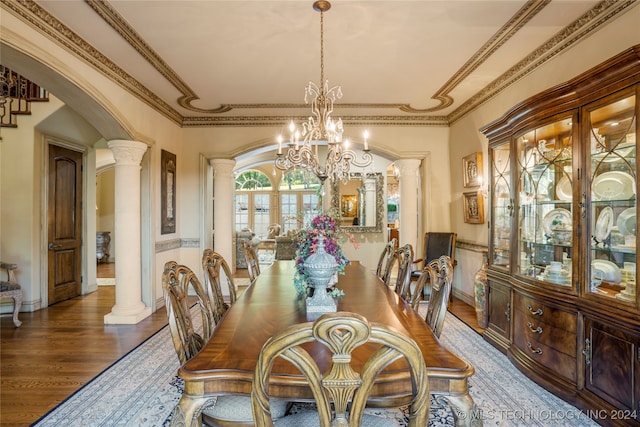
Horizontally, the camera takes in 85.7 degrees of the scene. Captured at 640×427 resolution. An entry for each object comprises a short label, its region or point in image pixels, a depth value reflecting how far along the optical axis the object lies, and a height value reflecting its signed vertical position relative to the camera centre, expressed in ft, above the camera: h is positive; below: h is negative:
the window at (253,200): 45.16 +1.83
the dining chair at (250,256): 10.08 -1.28
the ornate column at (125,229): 13.42 -0.55
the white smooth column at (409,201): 18.41 +0.65
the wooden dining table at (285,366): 3.87 -1.79
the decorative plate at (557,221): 8.09 -0.22
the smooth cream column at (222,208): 18.22 +0.33
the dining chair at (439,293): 5.62 -1.34
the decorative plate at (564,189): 8.05 +0.54
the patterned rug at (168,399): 7.02 -4.20
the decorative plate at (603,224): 7.04 -0.25
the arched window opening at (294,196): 44.73 +2.30
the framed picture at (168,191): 15.92 +1.12
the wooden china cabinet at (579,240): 6.43 -0.65
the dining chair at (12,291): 12.85 -2.84
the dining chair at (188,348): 4.80 -1.96
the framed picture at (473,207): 14.58 +0.24
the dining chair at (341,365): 2.88 -1.36
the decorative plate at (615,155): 6.56 +1.14
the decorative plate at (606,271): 6.87 -1.21
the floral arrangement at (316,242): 7.11 -0.61
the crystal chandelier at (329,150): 9.61 +1.85
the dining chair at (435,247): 15.99 -1.63
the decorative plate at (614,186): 6.55 +0.52
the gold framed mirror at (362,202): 24.90 +0.86
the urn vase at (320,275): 5.90 -1.07
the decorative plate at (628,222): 6.46 -0.20
